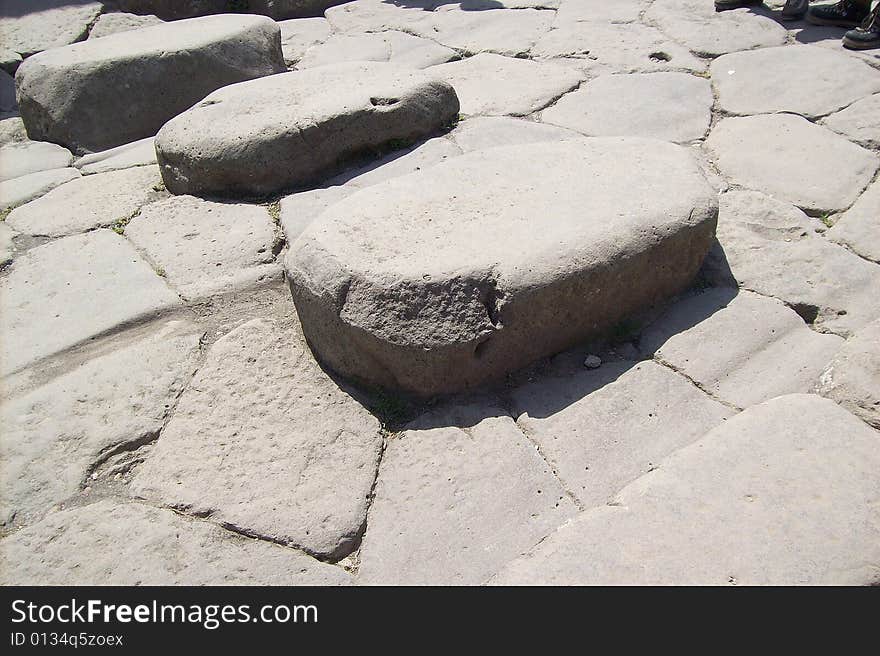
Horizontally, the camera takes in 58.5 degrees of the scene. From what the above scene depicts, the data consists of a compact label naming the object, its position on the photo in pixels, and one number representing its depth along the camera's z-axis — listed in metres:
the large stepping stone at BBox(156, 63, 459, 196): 2.62
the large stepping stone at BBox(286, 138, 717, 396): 1.79
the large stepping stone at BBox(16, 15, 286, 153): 3.22
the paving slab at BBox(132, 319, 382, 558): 1.64
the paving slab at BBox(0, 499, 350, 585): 1.54
